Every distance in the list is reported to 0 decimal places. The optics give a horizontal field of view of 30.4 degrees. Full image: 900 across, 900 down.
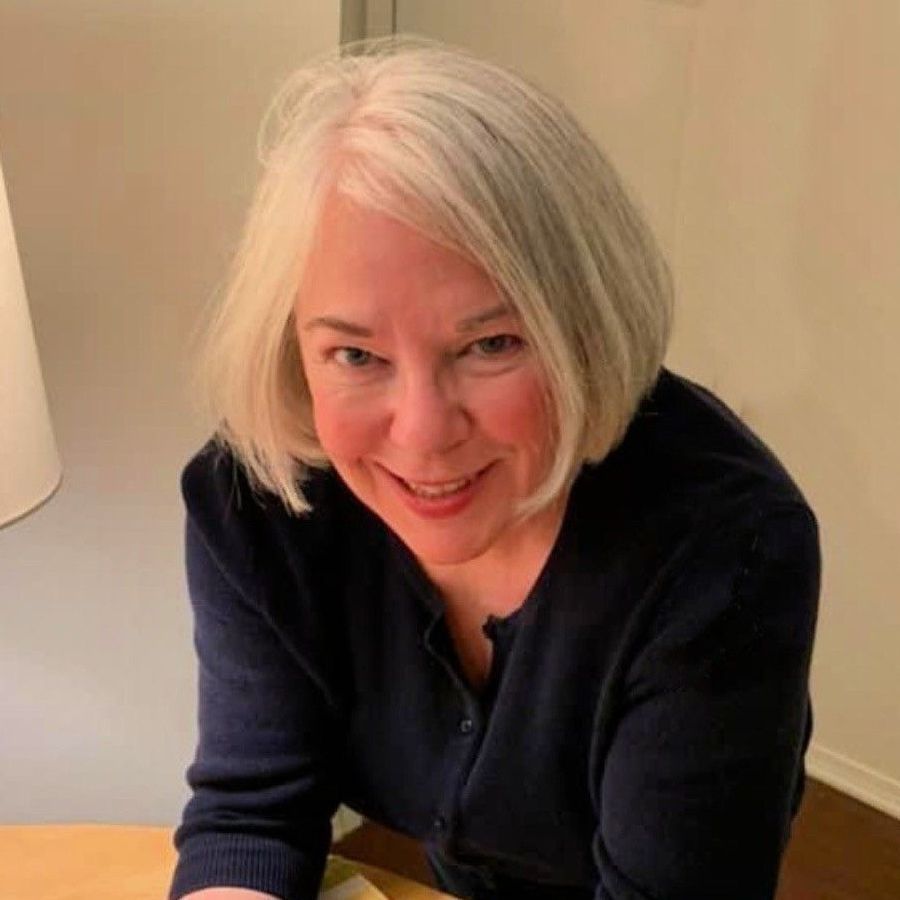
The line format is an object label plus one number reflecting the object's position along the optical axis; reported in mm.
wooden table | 1104
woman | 916
